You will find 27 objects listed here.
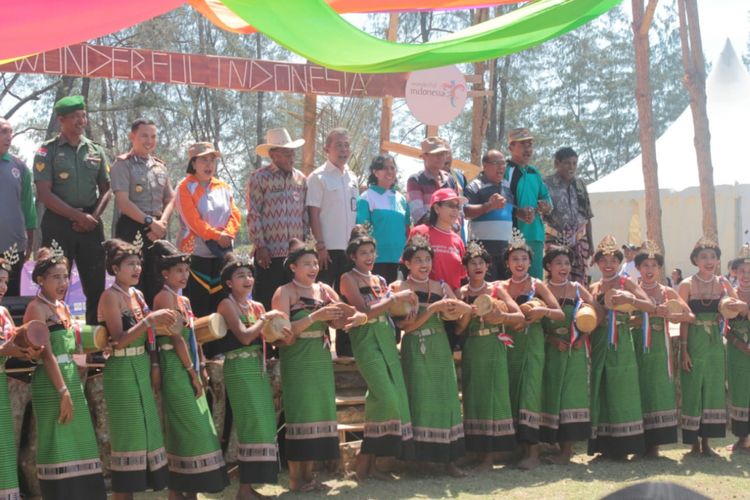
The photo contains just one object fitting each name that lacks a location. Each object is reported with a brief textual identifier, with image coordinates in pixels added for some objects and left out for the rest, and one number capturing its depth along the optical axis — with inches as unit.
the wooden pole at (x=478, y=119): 490.4
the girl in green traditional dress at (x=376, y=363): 232.7
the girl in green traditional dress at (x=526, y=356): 257.3
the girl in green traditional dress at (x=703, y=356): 276.4
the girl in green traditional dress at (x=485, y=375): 251.4
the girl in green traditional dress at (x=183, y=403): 207.3
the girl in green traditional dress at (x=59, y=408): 189.8
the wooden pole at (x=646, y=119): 531.2
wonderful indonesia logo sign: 398.3
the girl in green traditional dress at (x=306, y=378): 223.3
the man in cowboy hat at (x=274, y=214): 263.0
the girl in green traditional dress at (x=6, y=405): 185.6
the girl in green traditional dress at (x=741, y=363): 280.7
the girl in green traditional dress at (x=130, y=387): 198.2
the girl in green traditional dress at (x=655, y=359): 269.9
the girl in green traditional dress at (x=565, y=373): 261.4
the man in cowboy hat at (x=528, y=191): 295.4
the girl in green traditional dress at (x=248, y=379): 214.2
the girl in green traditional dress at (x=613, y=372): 263.7
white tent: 641.6
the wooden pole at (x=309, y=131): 410.6
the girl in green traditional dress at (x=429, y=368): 240.2
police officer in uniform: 245.6
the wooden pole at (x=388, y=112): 436.1
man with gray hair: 272.2
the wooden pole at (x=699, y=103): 557.9
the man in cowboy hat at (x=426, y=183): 282.7
